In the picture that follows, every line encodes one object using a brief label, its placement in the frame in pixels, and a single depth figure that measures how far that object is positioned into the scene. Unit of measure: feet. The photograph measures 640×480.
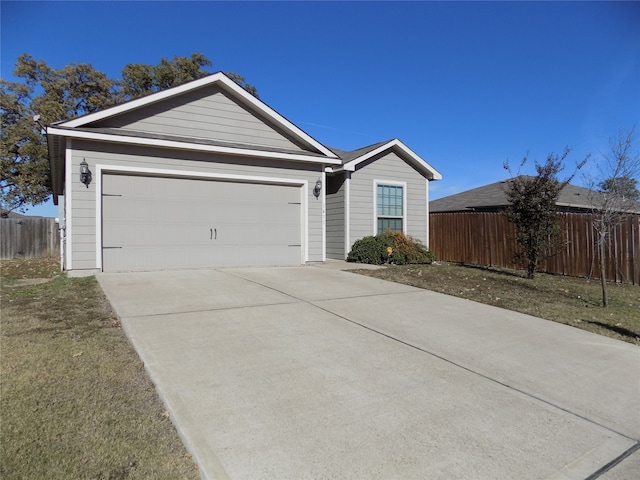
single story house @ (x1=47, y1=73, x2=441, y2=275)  28.66
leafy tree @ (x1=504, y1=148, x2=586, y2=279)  34.19
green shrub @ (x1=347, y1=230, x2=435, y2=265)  40.60
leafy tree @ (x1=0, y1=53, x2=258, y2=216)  76.13
